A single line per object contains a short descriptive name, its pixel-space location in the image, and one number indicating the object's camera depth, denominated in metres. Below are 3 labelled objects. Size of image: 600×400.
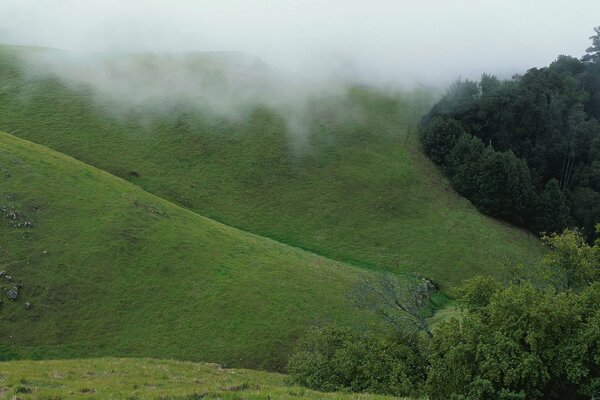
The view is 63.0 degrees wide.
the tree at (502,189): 79.38
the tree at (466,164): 81.94
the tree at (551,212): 79.44
